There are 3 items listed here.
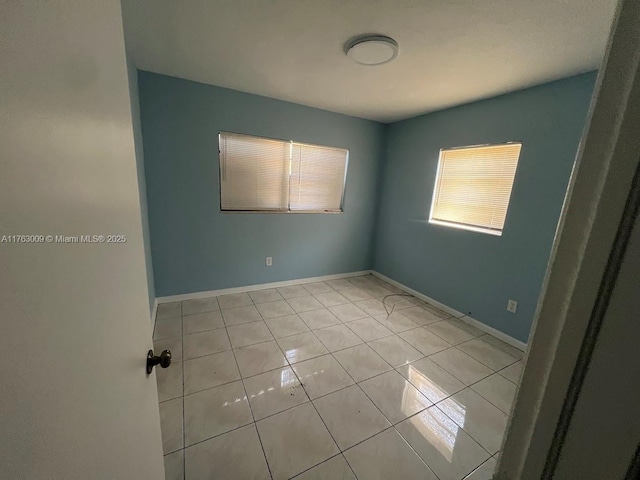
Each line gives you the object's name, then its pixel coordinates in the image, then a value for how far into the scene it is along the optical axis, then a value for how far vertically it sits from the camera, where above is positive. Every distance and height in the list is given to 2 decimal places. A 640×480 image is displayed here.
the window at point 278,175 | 2.75 +0.23
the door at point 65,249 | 0.26 -0.11
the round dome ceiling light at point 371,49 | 1.59 +1.06
